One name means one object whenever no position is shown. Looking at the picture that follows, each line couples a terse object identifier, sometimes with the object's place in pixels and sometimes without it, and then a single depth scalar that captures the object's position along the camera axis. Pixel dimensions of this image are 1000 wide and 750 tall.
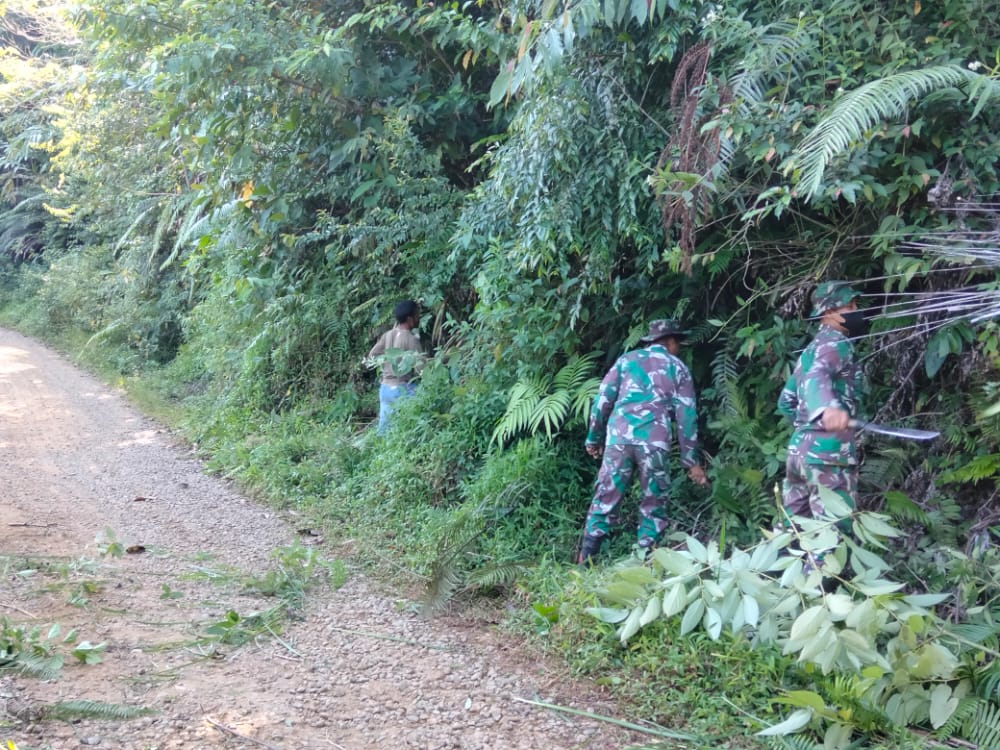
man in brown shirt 8.74
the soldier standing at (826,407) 5.00
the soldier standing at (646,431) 5.78
